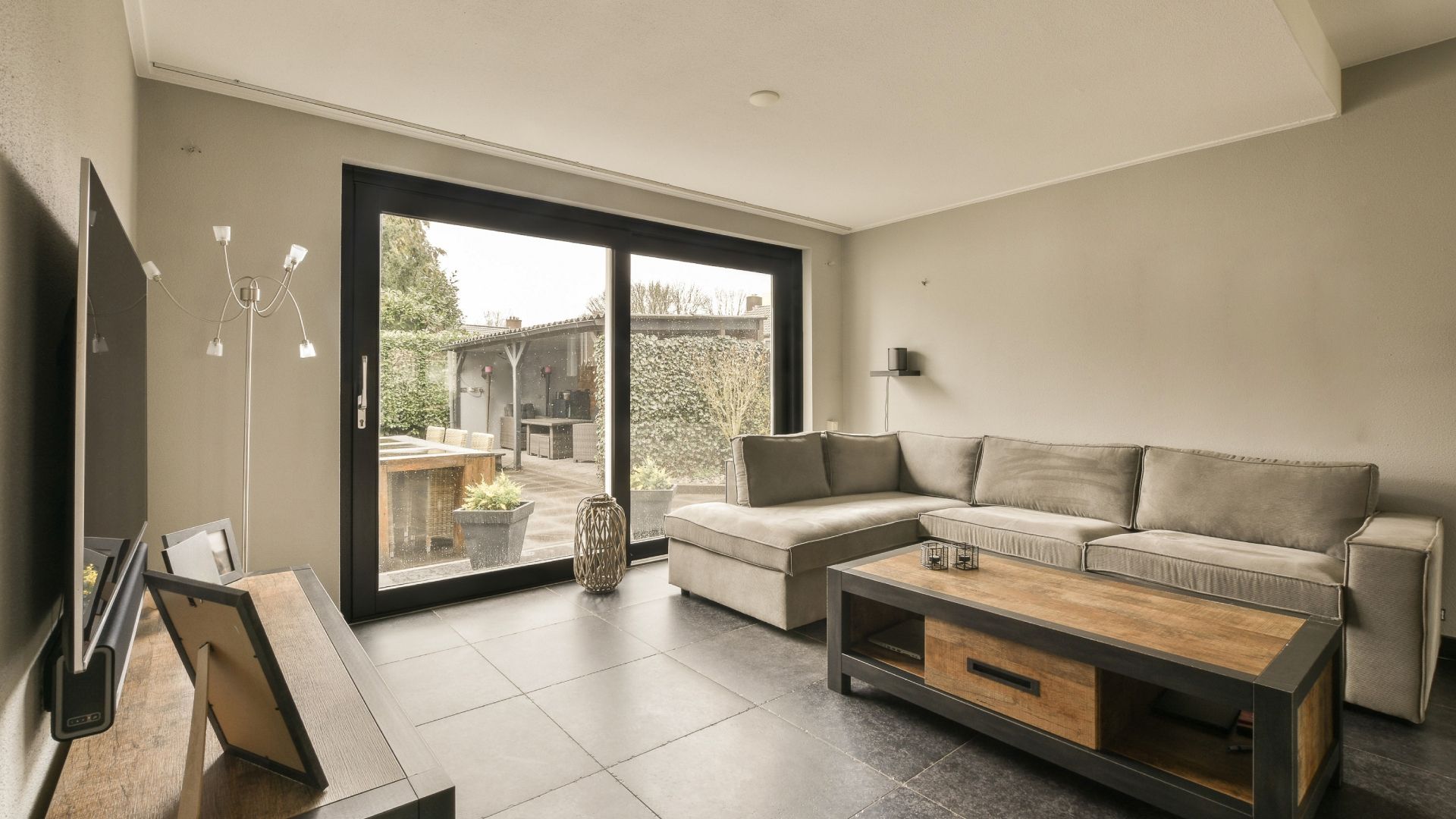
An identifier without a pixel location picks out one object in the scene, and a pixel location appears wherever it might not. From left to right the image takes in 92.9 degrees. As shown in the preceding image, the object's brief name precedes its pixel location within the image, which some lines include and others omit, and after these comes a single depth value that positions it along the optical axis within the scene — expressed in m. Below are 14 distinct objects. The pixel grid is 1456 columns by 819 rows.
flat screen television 0.99
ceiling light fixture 3.02
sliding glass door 3.53
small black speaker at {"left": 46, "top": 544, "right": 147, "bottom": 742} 1.04
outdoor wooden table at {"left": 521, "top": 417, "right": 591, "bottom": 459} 4.18
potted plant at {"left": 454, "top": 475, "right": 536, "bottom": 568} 3.87
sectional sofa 2.45
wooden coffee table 1.69
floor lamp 2.82
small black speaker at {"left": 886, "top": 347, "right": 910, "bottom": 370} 5.02
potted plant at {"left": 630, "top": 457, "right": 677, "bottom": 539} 4.57
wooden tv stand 1.08
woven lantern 3.88
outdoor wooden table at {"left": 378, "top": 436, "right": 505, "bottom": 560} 3.58
